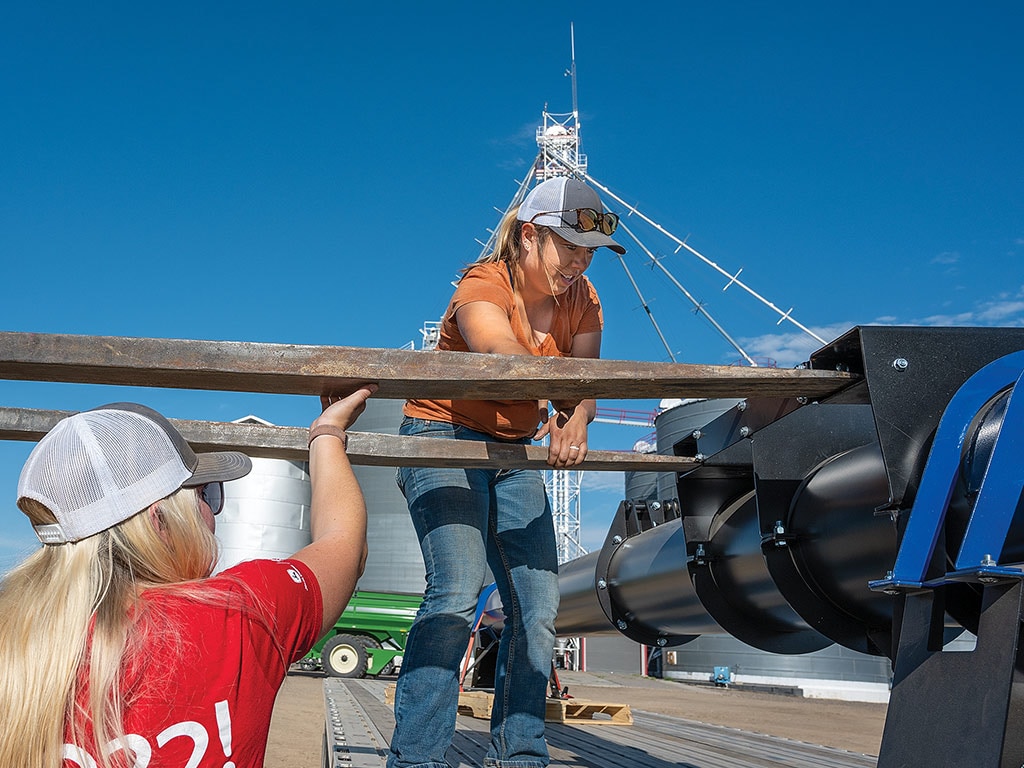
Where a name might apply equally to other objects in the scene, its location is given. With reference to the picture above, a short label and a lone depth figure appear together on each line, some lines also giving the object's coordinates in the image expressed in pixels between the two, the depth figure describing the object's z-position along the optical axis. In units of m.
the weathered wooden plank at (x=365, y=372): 1.54
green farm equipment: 15.63
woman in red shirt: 1.04
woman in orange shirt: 2.31
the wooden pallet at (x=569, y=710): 5.67
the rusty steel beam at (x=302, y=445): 2.01
